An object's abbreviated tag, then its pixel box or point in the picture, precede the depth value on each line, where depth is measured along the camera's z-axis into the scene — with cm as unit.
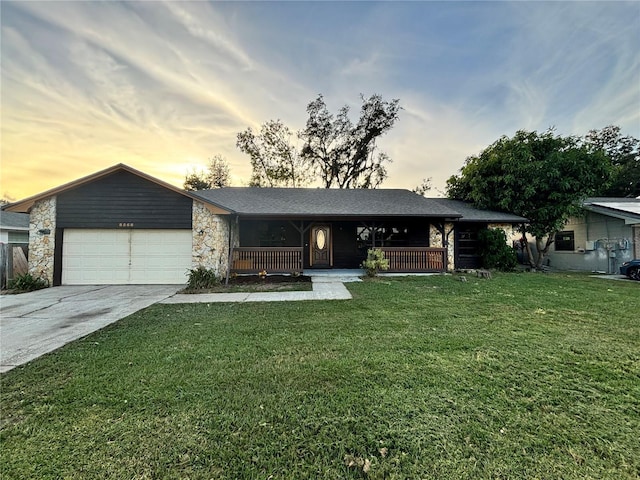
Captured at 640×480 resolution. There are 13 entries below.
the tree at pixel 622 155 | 2107
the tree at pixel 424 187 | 2339
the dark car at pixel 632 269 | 959
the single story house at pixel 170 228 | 884
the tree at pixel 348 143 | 2161
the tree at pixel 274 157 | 2223
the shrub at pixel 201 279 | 850
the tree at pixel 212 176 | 2306
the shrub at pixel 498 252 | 1157
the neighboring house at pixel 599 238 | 1122
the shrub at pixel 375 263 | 1007
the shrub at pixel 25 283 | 813
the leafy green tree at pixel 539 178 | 1134
